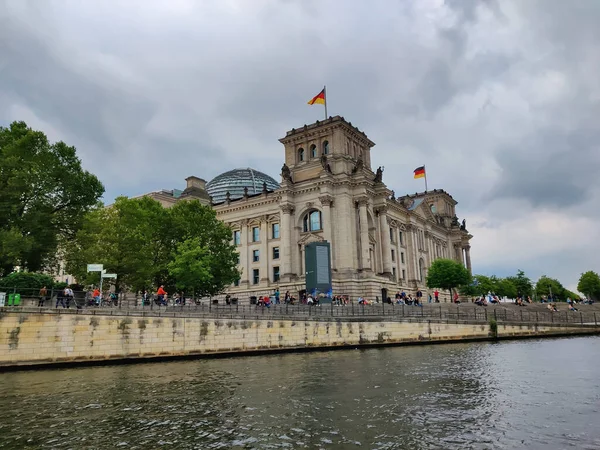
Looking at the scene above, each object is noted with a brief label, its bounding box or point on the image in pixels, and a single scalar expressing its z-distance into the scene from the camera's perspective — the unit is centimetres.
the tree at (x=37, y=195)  3900
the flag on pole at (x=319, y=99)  7031
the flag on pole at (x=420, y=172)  9112
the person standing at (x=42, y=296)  2975
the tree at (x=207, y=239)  5306
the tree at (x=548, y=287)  14225
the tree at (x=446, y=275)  8350
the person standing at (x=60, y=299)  3041
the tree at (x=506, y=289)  11769
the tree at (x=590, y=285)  14100
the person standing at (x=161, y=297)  3862
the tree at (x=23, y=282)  3028
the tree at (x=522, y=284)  12475
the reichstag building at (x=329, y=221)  7044
